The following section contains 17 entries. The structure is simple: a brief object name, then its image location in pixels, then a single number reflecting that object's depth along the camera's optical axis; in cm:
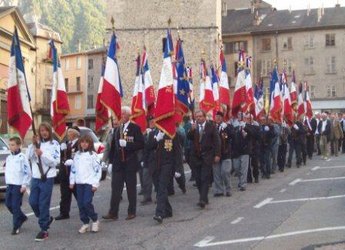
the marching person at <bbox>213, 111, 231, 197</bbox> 1345
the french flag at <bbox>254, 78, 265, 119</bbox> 1944
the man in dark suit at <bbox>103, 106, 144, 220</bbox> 1047
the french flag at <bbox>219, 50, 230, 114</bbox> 1772
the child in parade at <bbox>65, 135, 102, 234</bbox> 953
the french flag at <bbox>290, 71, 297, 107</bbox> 2527
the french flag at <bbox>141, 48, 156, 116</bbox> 1653
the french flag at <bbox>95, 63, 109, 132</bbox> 1201
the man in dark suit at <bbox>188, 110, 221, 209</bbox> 1171
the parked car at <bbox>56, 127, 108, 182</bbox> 1712
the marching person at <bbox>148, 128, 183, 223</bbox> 1029
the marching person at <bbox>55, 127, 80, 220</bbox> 1084
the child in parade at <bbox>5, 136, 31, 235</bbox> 962
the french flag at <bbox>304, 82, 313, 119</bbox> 2746
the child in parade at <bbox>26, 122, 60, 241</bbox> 919
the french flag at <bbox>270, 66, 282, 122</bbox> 2016
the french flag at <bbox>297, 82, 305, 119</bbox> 2555
